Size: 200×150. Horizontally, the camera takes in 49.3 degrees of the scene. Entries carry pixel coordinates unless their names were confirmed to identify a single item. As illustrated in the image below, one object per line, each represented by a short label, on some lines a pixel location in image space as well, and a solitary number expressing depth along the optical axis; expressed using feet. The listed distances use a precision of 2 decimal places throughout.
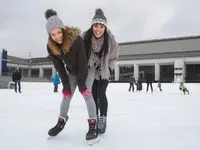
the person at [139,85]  43.89
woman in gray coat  6.70
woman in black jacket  5.95
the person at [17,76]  35.83
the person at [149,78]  44.44
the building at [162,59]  116.57
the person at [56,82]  35.70
